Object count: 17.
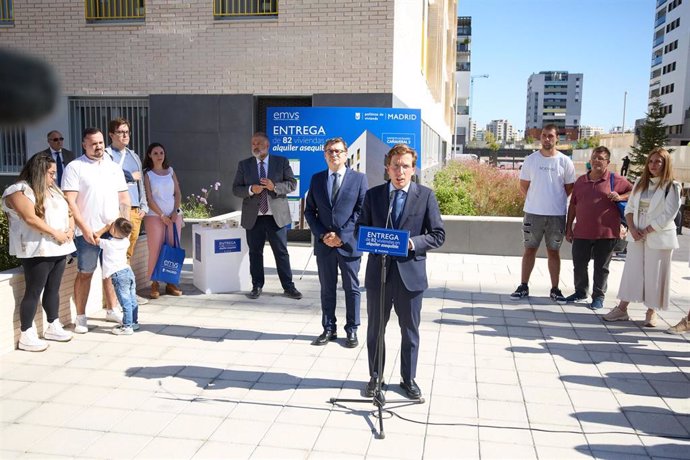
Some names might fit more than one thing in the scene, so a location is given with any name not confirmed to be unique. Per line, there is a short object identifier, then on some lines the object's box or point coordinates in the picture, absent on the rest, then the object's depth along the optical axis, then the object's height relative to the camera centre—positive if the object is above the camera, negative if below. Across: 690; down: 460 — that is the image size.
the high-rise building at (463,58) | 98.93 +16.09
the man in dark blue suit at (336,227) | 6.20 -0.74
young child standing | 6.52 -1.24
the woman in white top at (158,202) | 7.95 -0.64
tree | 53.38 +2.30
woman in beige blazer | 6.88 -0.85
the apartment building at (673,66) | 92.00 +15.82
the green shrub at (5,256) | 6.55 -1.13
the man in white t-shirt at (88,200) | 6.36 -0.52
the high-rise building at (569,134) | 158.00 +6.42
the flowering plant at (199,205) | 12.01 -1.06
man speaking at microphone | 4.75 -0.75
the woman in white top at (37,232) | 5.73 -0.77
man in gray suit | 7.98 -0.68
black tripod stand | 4.55 -1.48
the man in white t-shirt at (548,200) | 8.27 -0.58
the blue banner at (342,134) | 9.31 +0.33
